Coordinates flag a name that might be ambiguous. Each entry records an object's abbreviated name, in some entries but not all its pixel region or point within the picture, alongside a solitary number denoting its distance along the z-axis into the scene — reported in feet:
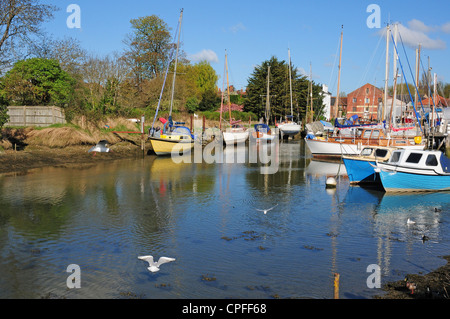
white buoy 80.12
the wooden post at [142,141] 135.74
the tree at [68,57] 159.24
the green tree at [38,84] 121.29
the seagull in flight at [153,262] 36.99
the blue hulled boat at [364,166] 79.05
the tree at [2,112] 96.74
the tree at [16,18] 103.24
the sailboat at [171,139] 130.41
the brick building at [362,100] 381.40
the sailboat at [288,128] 222.28
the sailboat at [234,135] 178.09
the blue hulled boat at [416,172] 69.82
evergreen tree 267.18
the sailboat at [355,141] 109.50
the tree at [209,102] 243.60
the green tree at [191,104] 222.89
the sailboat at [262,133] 200.21
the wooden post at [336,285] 32.12
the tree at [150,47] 216.13
